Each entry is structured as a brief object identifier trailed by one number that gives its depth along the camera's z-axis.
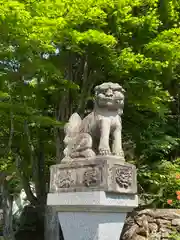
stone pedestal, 4.75
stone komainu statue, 5.23
